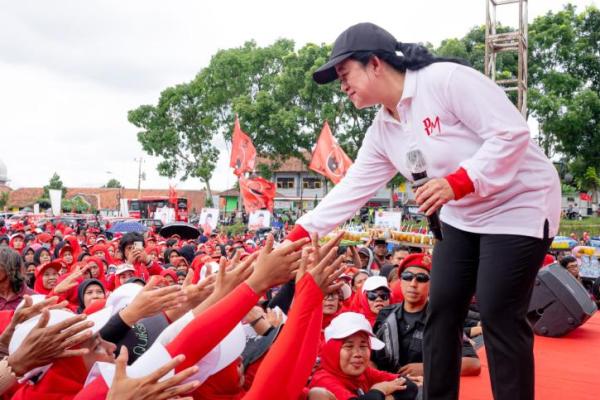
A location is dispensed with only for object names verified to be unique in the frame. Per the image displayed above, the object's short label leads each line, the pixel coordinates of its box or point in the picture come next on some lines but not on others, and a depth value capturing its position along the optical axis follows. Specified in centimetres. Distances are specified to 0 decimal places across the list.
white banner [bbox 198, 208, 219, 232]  1572
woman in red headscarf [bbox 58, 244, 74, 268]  832
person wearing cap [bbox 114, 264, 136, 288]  605
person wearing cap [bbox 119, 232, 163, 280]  734
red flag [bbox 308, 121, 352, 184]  1484
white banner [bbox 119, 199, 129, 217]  2868
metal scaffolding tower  1309
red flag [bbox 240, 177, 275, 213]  1502
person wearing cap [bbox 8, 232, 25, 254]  1010
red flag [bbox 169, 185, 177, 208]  2756
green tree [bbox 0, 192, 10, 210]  5458
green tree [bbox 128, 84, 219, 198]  3181
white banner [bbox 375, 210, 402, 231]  1056
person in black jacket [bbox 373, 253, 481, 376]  392
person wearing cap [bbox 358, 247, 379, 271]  816
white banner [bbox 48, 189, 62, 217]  2180
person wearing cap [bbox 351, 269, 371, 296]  575
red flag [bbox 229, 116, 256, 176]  1655
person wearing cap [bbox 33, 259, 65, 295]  598
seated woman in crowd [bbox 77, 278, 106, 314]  457
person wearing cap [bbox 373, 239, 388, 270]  933
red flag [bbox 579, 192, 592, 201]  3204
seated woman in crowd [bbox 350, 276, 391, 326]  487
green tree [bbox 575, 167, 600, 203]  2070
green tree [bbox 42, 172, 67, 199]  5888
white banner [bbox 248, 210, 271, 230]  1481
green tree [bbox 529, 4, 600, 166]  1934
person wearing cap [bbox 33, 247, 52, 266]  785
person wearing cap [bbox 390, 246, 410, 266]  712
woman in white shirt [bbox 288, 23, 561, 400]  175
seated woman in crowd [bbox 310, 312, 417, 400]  329
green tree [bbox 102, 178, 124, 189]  8346
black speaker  437
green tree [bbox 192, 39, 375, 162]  2566
